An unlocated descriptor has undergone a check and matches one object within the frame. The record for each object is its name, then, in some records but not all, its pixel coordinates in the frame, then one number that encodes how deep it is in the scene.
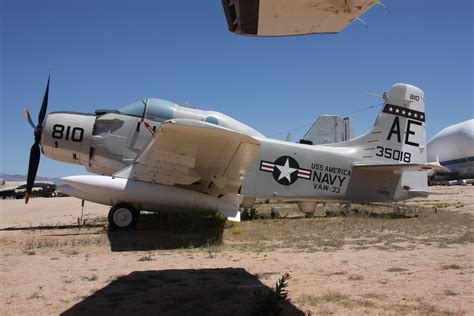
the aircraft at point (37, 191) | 39.94
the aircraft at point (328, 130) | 15.48
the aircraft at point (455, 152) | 72.89
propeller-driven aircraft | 8.91
